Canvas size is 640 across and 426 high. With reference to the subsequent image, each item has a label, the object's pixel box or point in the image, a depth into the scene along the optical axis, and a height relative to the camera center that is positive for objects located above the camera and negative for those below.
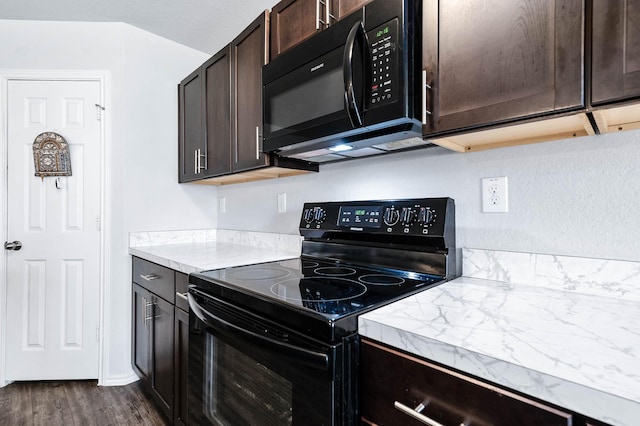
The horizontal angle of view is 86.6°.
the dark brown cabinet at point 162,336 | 1.59 -0.66
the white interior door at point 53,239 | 2.23 -0.19
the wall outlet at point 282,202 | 2.10 +0.06
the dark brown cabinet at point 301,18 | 1.27 +0.78
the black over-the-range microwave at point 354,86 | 1.05 +0.44
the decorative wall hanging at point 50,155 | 2.21 +0.37
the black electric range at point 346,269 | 0.90 -0.23
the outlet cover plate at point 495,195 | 1.18 +0.06
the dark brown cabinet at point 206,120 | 1.98 +0.59
